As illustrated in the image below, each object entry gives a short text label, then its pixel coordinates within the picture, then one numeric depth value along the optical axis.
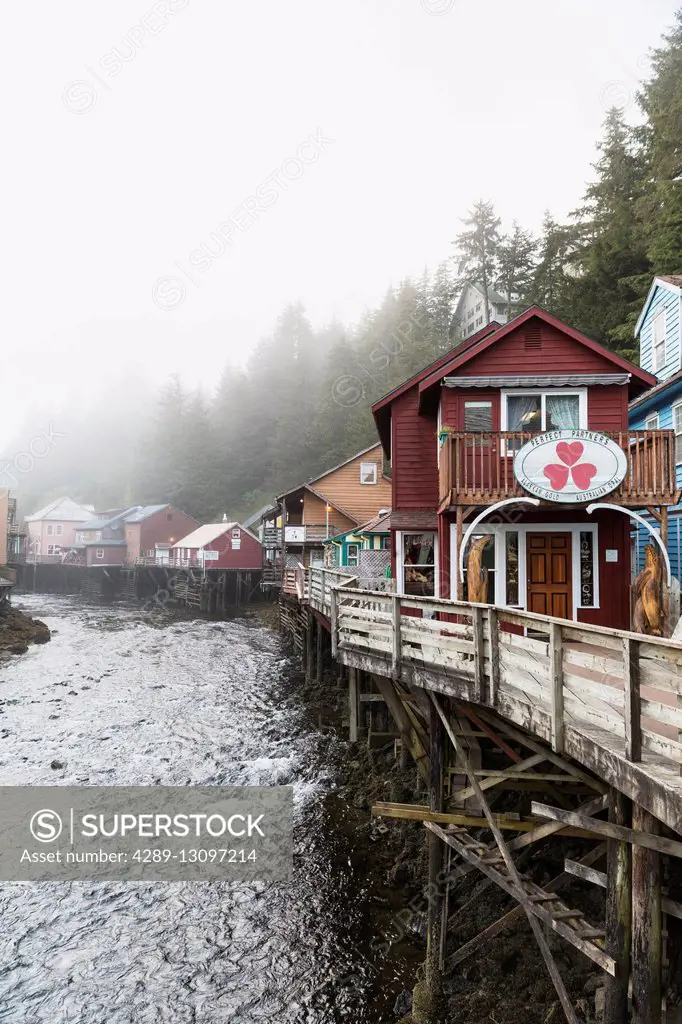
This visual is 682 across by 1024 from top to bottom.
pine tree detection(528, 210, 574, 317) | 39.38
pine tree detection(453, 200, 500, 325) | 54.91
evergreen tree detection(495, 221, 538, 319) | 52.61
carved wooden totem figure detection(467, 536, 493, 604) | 10.41
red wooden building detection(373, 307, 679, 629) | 11.55
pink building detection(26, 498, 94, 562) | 78.38
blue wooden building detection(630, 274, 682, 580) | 16.79
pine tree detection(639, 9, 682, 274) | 24.03
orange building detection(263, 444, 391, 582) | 36.66
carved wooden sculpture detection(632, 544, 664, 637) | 10.23
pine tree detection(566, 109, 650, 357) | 30.00
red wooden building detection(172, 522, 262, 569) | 53.16
